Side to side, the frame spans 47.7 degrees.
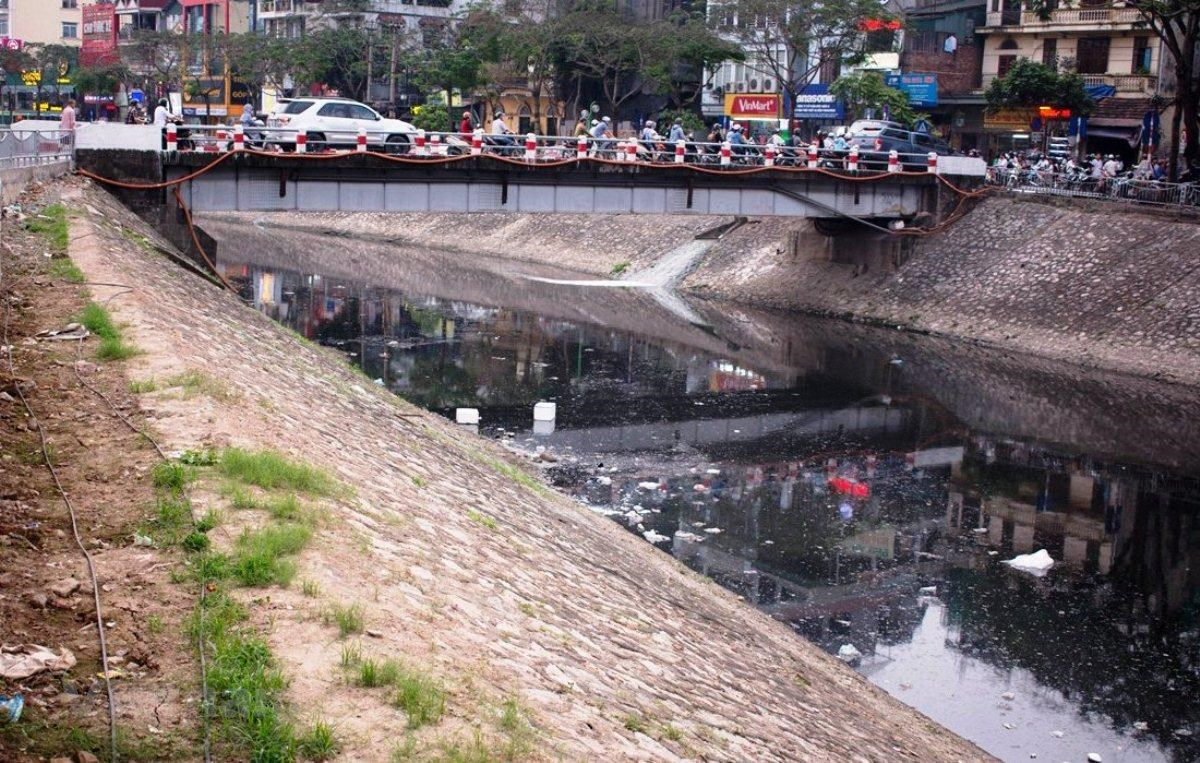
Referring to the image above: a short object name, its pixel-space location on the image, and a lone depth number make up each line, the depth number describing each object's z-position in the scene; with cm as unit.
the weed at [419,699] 820
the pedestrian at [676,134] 4772
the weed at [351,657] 866
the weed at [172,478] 1152
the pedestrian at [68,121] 3775
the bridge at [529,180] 3659
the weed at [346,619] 924
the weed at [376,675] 852
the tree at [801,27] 6469
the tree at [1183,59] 4597
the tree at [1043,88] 6250
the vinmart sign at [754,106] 7588
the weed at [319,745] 764
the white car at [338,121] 4322
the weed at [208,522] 1065
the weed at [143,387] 1448
